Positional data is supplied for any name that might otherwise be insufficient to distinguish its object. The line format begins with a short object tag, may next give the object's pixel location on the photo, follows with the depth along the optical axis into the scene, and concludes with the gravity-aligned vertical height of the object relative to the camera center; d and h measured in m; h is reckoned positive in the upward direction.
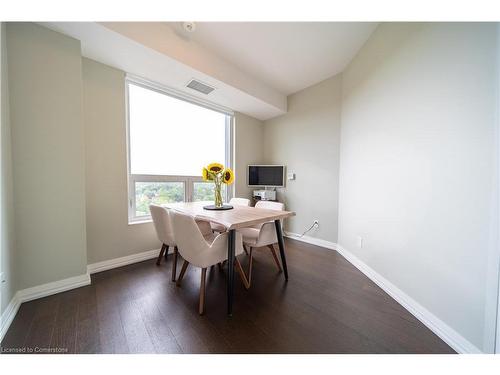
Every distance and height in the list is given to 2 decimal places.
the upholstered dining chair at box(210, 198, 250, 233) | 2.24 -0.32
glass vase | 1.98 -0.12
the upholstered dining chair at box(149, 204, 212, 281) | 1.72 -0.48
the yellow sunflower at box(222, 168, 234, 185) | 1.98 +0.06
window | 2.28 +0.59
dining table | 1.32 -0.33
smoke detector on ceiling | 1.75 +1.64
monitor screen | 3.36 +0.14
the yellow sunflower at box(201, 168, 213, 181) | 1.95 +0.08
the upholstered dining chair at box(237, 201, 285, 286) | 1.78 -0.61
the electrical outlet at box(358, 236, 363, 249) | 2.10 -0.75
